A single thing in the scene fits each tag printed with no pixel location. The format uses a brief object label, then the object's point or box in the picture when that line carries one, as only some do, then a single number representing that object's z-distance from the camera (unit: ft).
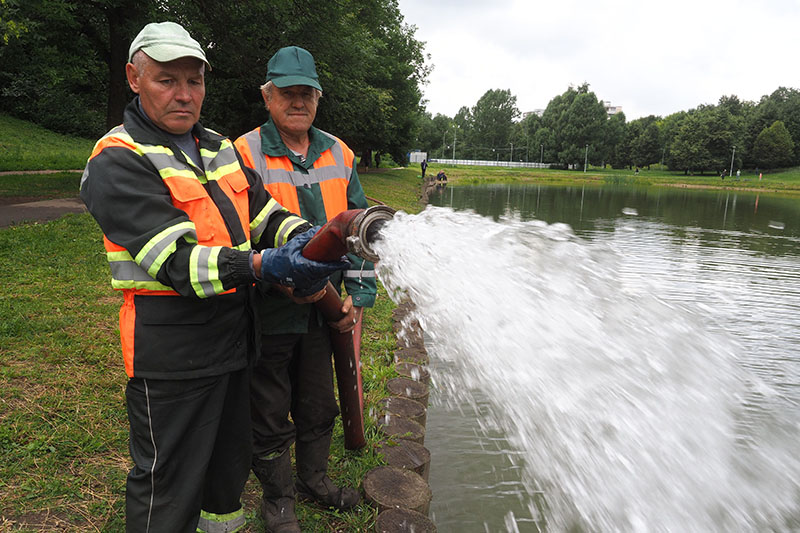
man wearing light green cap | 5.88
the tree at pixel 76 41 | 30.42
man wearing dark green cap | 8.36
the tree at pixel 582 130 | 295.89
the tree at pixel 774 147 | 245.45
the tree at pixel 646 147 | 290.56
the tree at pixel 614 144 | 304.50
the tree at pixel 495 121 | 385.29
